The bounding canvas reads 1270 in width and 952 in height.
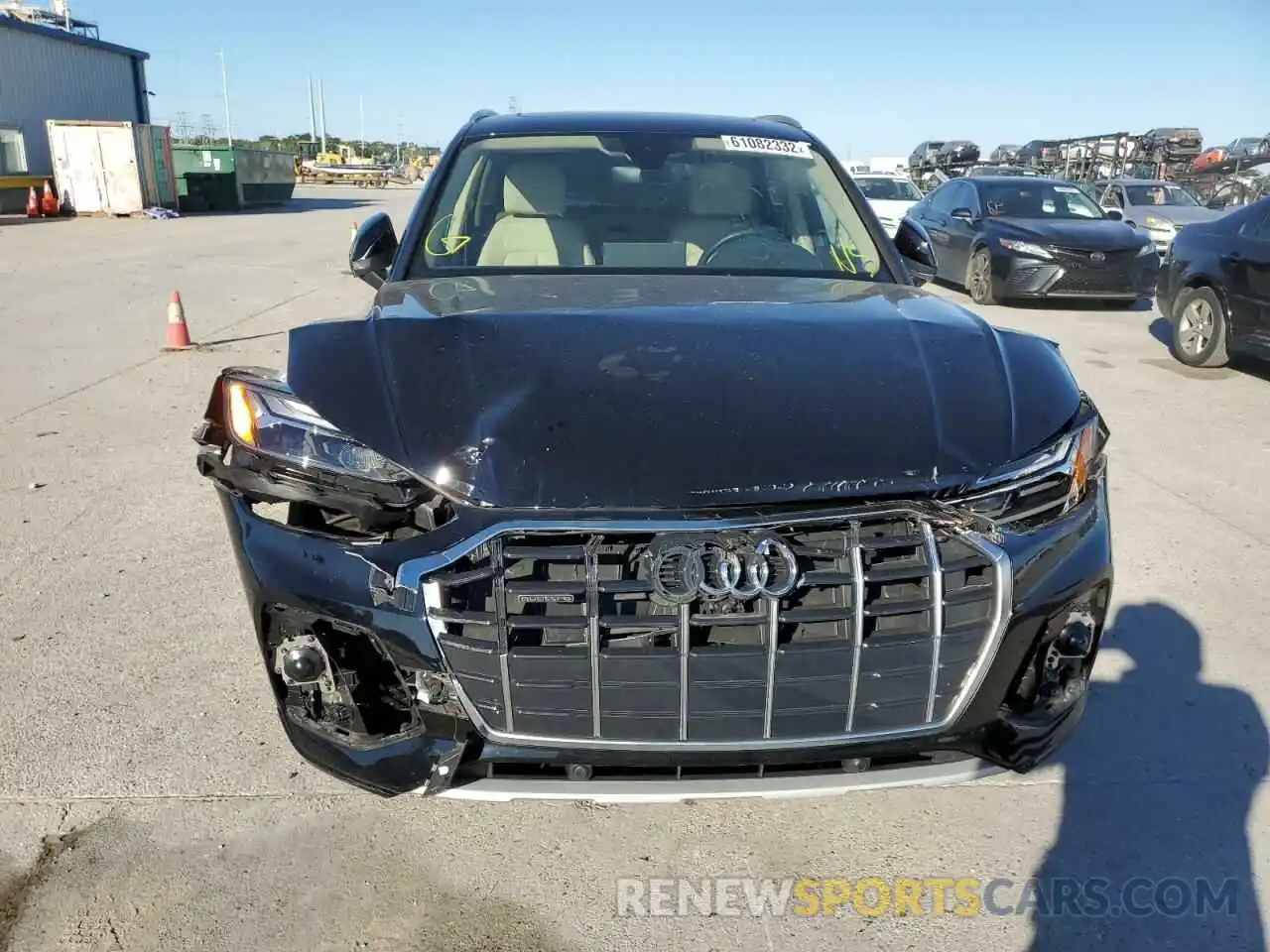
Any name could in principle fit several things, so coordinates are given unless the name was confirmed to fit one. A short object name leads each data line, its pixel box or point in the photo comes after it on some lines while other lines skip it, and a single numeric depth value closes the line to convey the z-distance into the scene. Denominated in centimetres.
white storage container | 2808
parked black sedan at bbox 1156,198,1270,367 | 759
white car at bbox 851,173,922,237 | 1716
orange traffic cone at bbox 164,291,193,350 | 862
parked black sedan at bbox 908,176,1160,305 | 1127
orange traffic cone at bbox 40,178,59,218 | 2744
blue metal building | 2877
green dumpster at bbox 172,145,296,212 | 3275
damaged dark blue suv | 180
